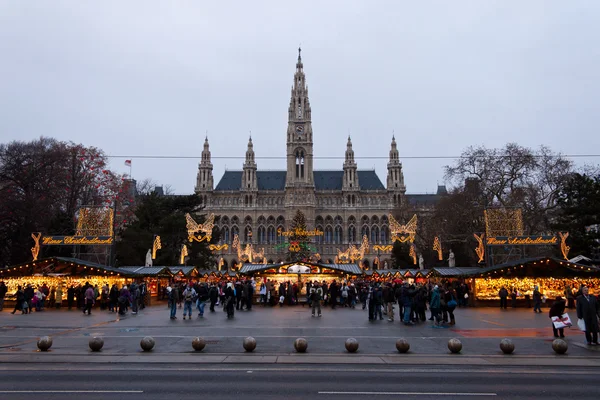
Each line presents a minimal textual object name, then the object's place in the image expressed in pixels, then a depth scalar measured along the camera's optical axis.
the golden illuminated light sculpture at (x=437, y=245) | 44.24
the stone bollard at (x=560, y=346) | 12.36
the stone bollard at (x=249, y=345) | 12.55
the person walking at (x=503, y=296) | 26.77
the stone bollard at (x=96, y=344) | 12.68
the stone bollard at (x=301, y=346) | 12.44
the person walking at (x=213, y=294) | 23.89
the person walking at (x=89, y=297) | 22.77
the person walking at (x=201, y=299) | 22.83
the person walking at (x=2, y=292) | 25.56
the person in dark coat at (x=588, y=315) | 13.70
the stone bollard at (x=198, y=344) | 12.61
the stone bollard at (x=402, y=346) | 12.48
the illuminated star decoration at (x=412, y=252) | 56.94
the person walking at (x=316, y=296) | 21.94
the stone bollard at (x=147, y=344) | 12.67
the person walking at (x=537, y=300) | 24.59
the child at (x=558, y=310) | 14.55
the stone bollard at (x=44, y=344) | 12.77
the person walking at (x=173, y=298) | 21.08
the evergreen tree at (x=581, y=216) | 35.78
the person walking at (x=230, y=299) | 21.41
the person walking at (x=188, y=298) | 21.41
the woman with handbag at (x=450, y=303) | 18.64
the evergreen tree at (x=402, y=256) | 63.88
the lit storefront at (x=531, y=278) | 26.56
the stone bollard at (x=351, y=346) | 12.49
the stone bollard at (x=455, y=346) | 12.41
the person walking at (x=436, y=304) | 18.62
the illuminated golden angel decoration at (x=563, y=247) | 30.53
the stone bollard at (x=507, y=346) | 12.26
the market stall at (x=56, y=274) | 27.20
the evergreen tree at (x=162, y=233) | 44.72
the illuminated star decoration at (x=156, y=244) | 38.56
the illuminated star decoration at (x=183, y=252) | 42.90
